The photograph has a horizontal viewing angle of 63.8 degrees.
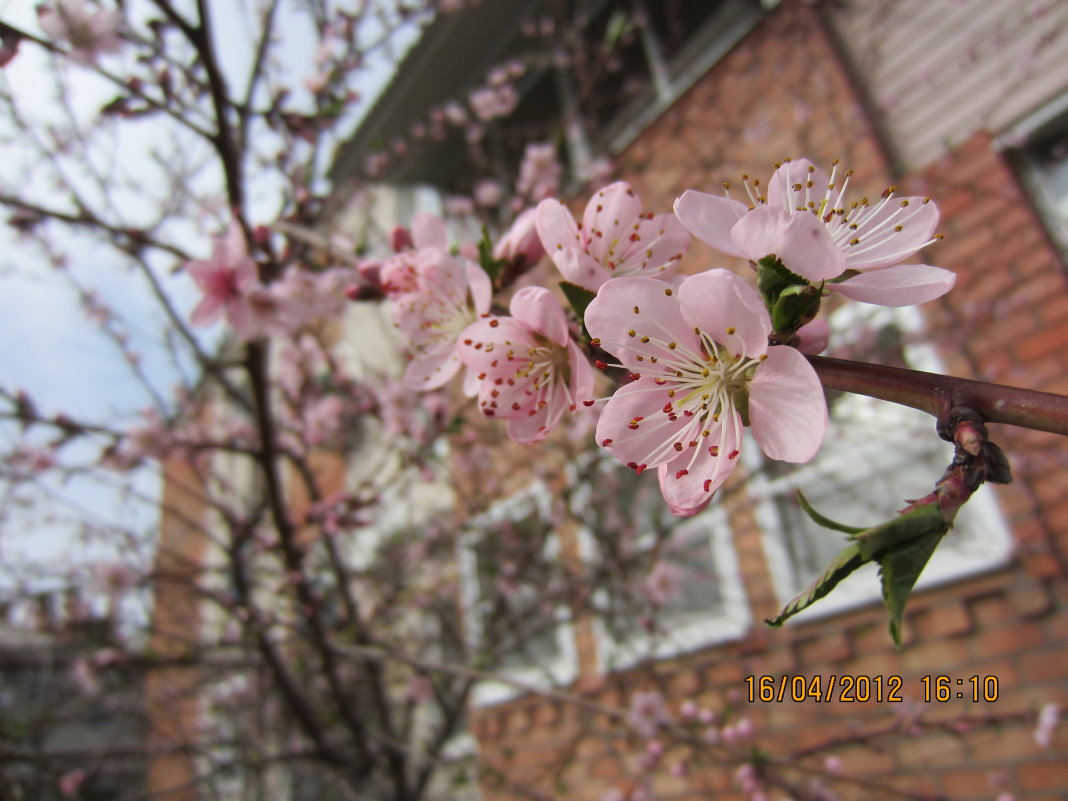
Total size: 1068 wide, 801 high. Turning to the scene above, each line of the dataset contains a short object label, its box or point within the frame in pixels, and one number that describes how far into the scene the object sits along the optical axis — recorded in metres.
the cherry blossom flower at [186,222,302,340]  0.23
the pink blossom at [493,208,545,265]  0.17
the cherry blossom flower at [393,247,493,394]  0.17
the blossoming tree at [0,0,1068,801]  0.12
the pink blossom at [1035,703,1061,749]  0.34
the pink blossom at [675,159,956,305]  0.12
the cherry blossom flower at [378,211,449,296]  0.18
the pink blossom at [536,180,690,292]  0.16
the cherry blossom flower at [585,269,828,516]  0.12
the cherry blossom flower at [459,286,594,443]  0.15
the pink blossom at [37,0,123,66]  0.24
